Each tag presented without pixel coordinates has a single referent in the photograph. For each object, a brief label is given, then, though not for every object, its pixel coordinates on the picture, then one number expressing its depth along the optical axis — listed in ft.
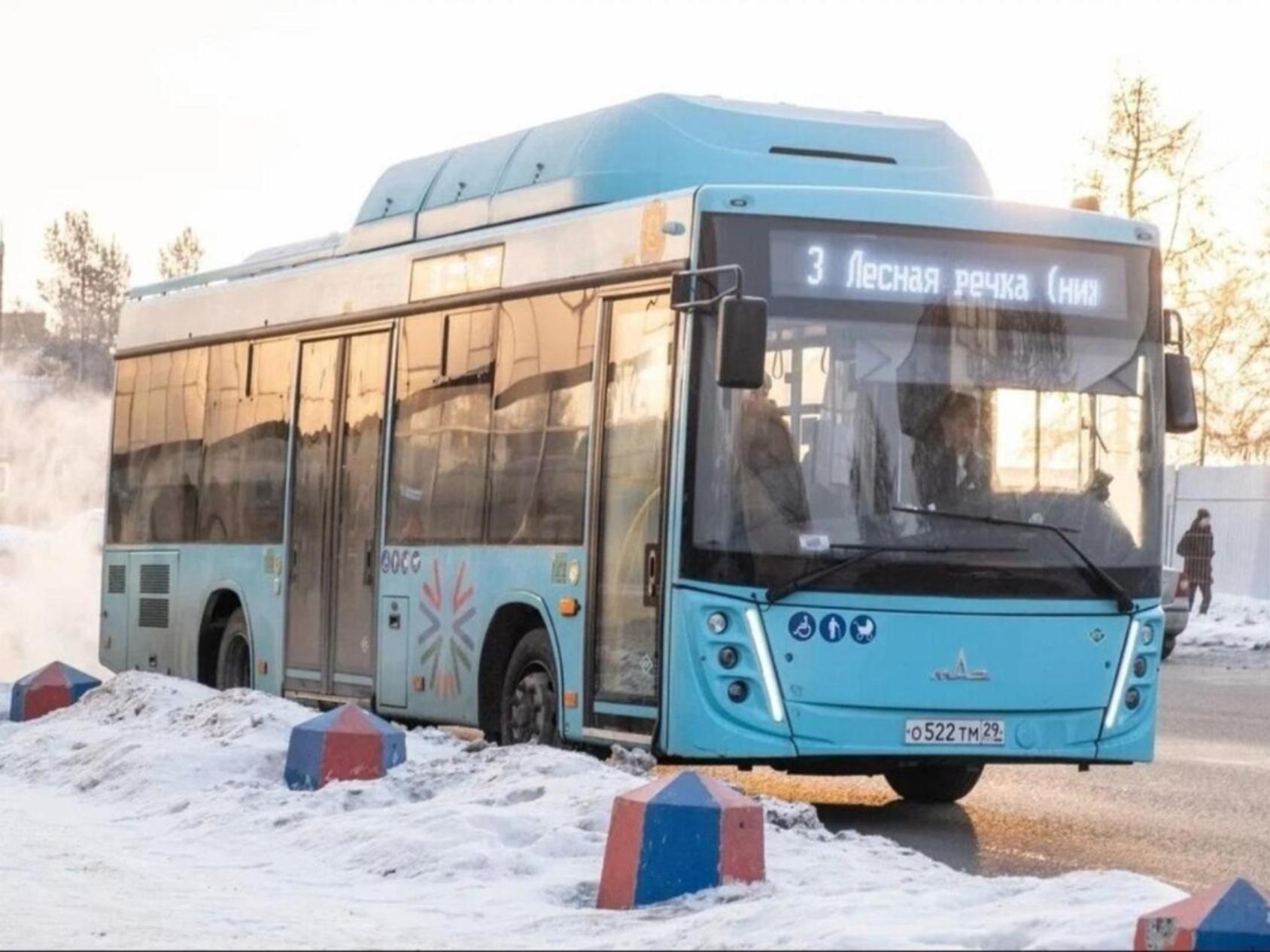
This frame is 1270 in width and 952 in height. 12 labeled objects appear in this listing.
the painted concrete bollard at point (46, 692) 64.69
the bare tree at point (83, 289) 401.70
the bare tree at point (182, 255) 416.87
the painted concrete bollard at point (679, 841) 31.12
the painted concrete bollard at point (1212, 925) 23.76
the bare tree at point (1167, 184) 168.35
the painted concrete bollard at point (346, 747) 45.55
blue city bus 45.52
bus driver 45.93
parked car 112.16
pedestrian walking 132.87
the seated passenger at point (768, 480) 45.44
